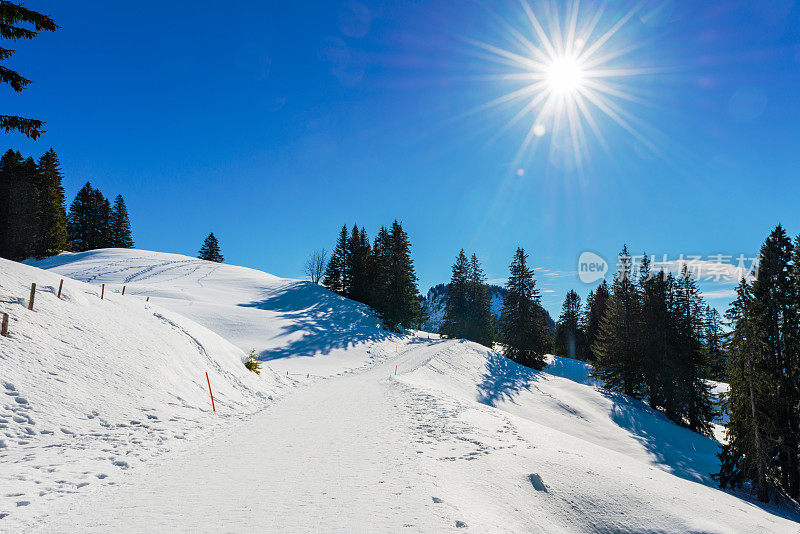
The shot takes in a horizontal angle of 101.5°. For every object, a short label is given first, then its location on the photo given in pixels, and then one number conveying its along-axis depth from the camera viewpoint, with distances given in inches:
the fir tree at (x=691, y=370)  1065.5
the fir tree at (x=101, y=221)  2728.8
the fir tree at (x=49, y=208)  1983.3
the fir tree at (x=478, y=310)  2063.2
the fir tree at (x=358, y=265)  2347.4
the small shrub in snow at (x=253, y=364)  794.2
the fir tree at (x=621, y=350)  1224.8
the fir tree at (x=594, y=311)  2225.6
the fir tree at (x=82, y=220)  2610.7
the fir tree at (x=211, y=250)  3105.3
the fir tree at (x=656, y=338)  1120.2
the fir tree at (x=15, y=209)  1801.2
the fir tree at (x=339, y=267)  2506.2
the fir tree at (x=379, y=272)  2062.0
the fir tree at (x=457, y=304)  2085.4
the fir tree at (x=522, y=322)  1444.4
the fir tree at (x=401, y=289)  1953.7
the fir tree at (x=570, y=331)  2534.4
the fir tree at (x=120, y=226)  2942.9
